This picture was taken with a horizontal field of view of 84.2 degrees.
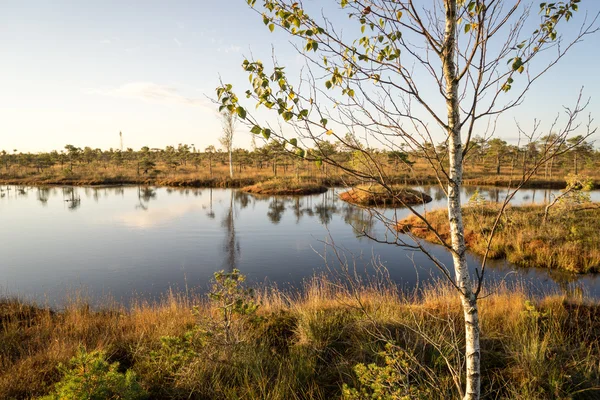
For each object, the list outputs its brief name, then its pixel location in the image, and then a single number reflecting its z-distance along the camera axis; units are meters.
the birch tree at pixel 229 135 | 39.47
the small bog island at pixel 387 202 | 22.33
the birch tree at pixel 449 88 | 1.87
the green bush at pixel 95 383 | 2.64
